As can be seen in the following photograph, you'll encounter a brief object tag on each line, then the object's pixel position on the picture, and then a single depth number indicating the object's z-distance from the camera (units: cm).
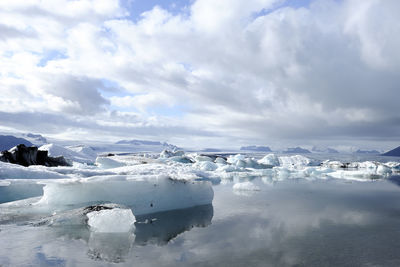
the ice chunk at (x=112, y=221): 561
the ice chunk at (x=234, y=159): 3635
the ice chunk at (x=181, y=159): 3427
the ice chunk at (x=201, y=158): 3775
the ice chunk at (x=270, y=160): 3578
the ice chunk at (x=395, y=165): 3971
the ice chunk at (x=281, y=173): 2330
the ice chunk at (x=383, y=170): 3020
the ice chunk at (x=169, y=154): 3926
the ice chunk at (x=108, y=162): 2091
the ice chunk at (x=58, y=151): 3619
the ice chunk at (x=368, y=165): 3896
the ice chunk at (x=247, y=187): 1346
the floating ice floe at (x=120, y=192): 727
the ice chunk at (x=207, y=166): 2643
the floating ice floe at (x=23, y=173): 1012
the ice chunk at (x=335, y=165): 4100
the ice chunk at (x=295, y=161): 4546
